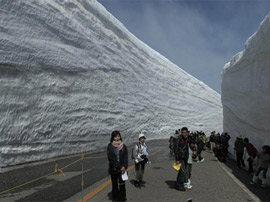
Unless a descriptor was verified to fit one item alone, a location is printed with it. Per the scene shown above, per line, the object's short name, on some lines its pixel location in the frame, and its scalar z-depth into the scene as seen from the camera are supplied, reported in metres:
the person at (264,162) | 6.36
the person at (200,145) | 11.19
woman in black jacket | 4.75
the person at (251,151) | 7.70
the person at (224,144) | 10.96
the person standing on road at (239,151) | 9.34
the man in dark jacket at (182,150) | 6.08
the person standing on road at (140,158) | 6.21
